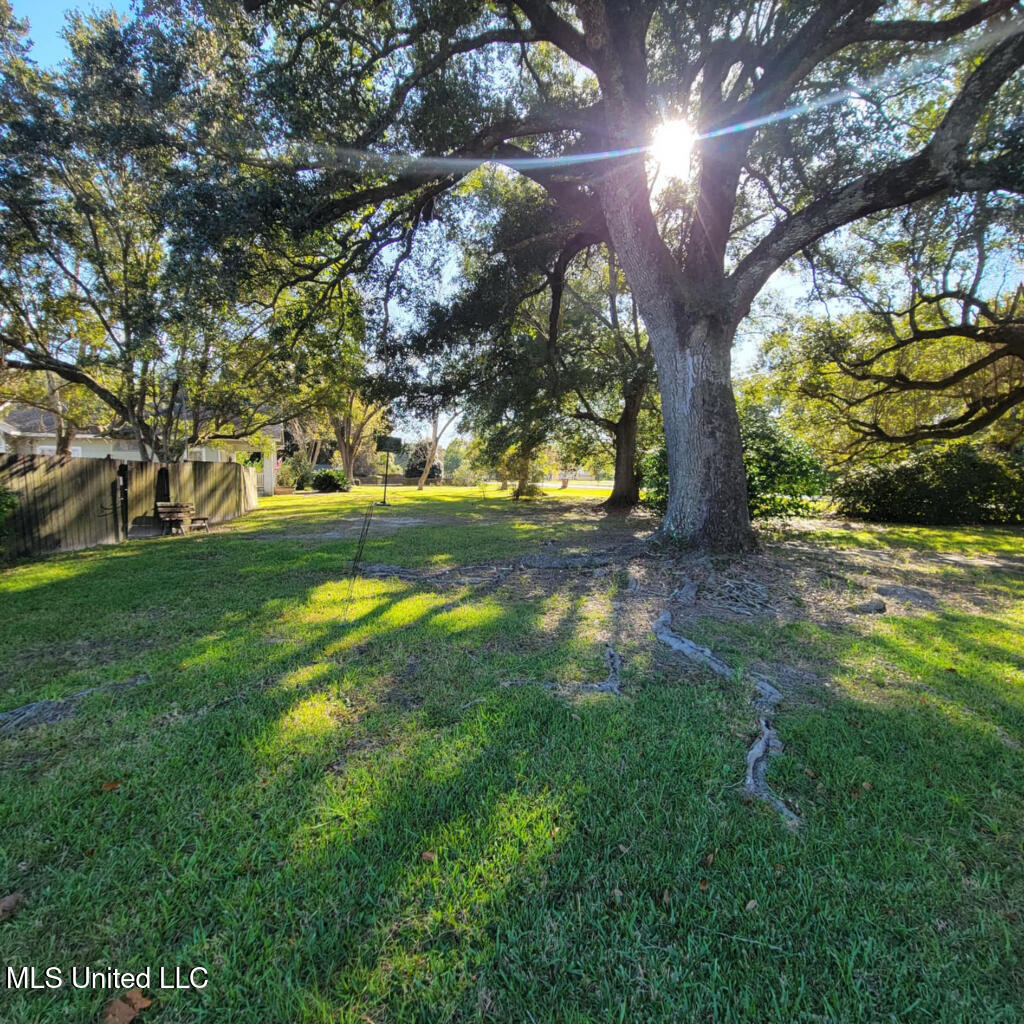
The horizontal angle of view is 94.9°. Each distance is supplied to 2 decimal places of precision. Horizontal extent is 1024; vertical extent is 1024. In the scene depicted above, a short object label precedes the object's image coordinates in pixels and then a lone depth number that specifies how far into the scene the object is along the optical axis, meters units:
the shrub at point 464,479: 38.45
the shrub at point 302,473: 29.94
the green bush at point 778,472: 8.43
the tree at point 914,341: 8.76
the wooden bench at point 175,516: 9.96
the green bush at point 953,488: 11.27
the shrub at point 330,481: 27.66
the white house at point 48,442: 19.95
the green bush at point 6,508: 6.53
